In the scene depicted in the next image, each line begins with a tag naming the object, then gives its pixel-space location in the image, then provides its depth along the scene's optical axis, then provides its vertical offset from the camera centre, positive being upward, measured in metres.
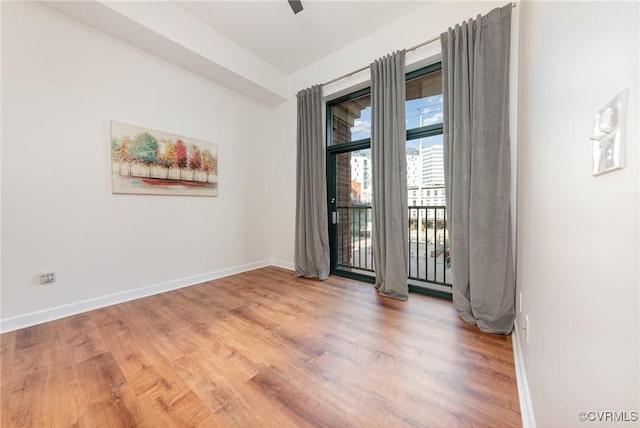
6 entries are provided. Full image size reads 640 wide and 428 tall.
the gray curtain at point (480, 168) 1.90 +0.33
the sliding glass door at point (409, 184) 2.61 +0.30
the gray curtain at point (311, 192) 3.28 +0.22
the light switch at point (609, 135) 0.44 +0.15
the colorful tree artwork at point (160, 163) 2.50 +0.55
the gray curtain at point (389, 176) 2.50 +0.34
